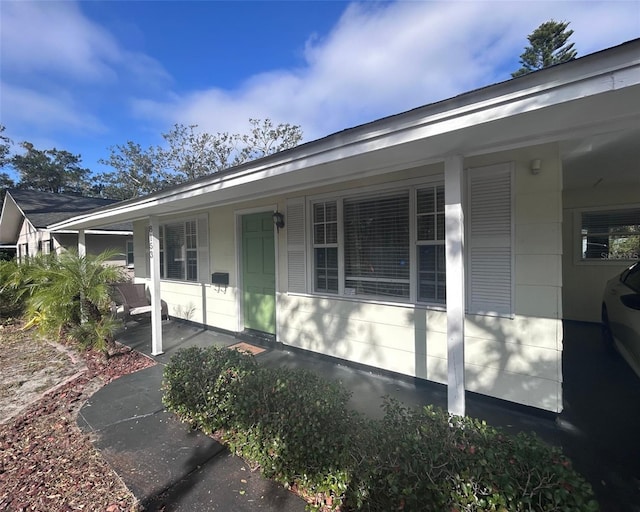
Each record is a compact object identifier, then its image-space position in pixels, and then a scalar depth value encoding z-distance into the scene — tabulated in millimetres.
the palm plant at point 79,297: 4969
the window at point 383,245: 3516
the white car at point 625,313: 3094
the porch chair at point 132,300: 6844
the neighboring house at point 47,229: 11492
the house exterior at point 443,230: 1862
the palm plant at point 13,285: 8078
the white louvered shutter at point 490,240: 2965
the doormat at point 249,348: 5074
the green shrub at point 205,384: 2699
